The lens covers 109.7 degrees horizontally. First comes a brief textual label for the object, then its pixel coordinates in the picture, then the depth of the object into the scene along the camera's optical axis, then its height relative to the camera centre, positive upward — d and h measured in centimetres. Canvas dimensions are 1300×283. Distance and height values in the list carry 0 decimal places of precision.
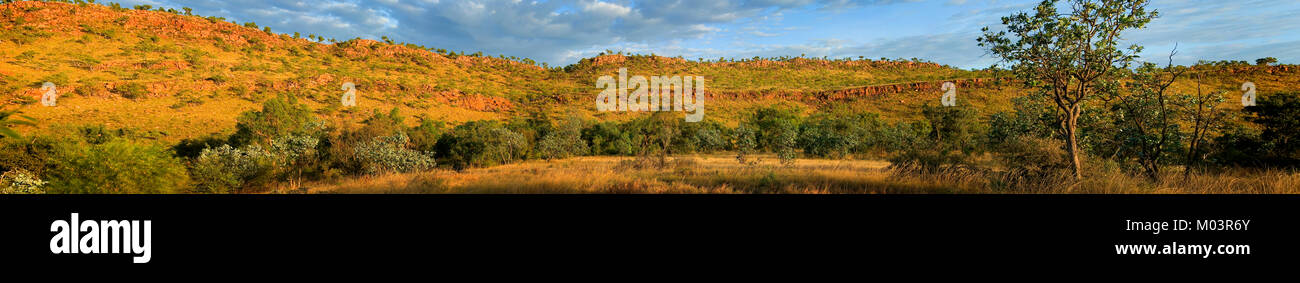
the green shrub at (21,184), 1172 -119
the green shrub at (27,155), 1414 -48
